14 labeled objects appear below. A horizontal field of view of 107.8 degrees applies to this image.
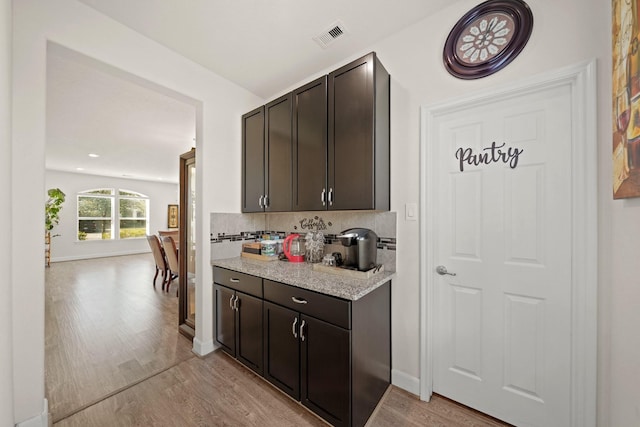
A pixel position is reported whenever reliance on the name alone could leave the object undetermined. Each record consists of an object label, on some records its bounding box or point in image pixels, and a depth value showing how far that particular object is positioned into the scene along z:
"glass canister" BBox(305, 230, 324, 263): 2.21
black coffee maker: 1.68
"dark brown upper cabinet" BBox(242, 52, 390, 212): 1.66
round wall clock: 1.39
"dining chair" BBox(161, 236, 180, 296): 3.94
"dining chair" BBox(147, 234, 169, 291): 4.37
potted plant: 6.14
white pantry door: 1.32
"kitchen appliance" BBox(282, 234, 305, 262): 2.26
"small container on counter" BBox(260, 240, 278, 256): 2.33
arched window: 7.38
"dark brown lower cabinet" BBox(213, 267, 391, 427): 1.36
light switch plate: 1.74
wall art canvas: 0.85
